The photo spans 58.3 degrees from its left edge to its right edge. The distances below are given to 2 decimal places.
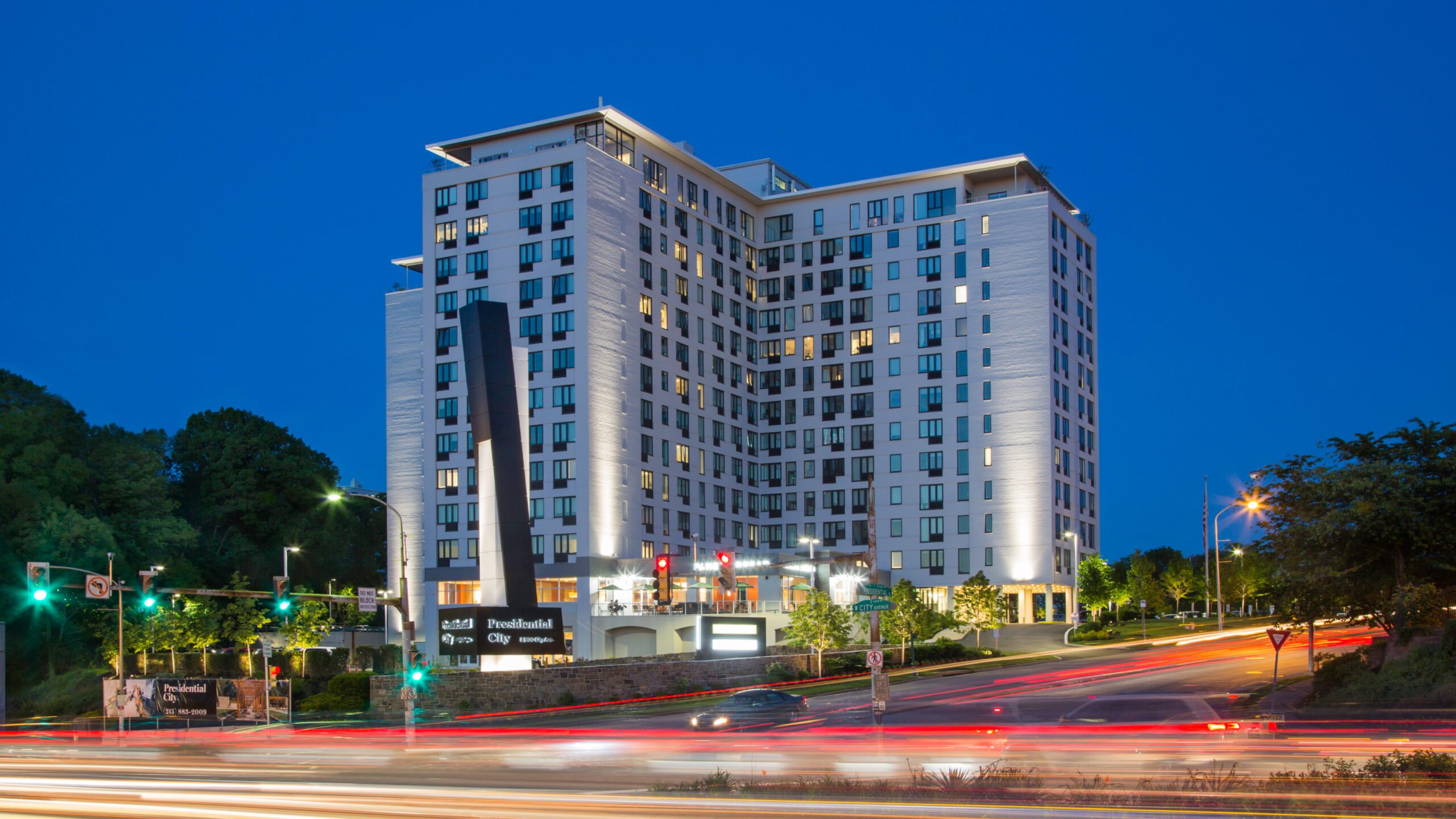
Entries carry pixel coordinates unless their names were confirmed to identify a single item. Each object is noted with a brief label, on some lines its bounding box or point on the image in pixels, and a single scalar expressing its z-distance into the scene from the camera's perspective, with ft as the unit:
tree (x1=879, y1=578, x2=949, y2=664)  236.02
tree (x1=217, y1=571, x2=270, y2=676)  263.08
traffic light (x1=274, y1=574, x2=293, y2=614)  176.24
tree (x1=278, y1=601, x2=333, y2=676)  247.70
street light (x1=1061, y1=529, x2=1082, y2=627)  343.87
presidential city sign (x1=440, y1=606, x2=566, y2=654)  182.70
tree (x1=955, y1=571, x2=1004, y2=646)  278.87
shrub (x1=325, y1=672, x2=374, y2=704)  213.25
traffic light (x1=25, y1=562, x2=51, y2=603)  146.82
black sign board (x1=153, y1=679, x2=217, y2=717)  200.54
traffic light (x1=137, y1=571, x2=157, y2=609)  180.75
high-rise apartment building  312.29
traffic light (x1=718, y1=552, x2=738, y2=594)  189.47
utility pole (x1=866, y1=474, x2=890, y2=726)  124.06
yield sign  130.62
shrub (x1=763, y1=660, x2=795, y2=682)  207.41
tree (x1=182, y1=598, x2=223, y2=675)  262.67
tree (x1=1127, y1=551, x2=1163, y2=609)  324.80
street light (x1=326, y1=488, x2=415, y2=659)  158.92
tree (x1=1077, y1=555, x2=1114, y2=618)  340.39
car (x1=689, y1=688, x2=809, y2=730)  142.20
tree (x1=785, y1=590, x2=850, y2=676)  220.02
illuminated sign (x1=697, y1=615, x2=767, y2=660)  215.51
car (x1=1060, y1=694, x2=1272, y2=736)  105.60
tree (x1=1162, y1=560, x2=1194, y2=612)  369.50
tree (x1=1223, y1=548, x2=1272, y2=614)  312.29
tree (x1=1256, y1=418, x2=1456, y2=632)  125.70
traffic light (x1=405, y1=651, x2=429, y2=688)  159.43
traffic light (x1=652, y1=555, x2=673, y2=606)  244.98
